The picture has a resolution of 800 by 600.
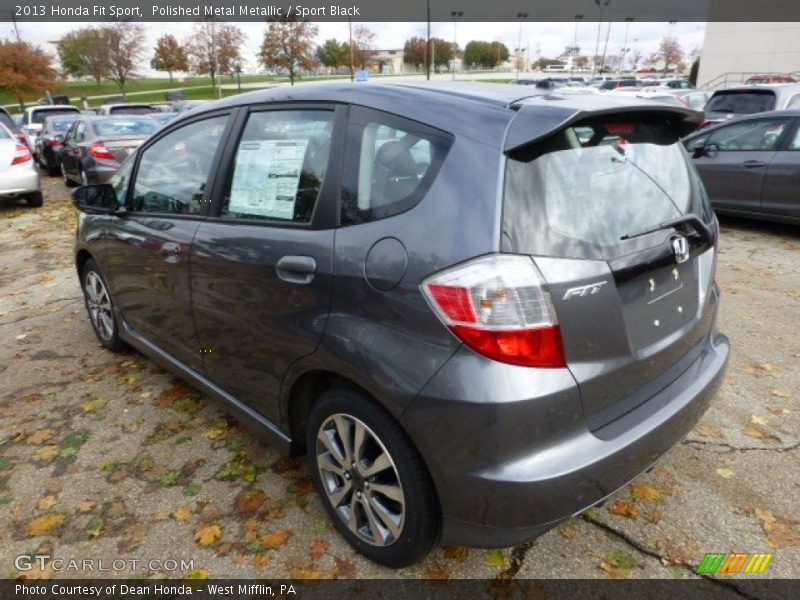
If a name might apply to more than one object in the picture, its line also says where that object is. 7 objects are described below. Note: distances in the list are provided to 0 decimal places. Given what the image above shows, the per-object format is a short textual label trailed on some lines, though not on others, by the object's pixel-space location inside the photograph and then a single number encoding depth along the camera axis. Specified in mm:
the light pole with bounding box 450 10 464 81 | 53972
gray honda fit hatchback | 1728
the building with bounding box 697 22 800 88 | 41094
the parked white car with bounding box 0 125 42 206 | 9367
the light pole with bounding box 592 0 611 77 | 50094
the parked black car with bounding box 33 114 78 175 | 14078
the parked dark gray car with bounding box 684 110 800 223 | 6773
